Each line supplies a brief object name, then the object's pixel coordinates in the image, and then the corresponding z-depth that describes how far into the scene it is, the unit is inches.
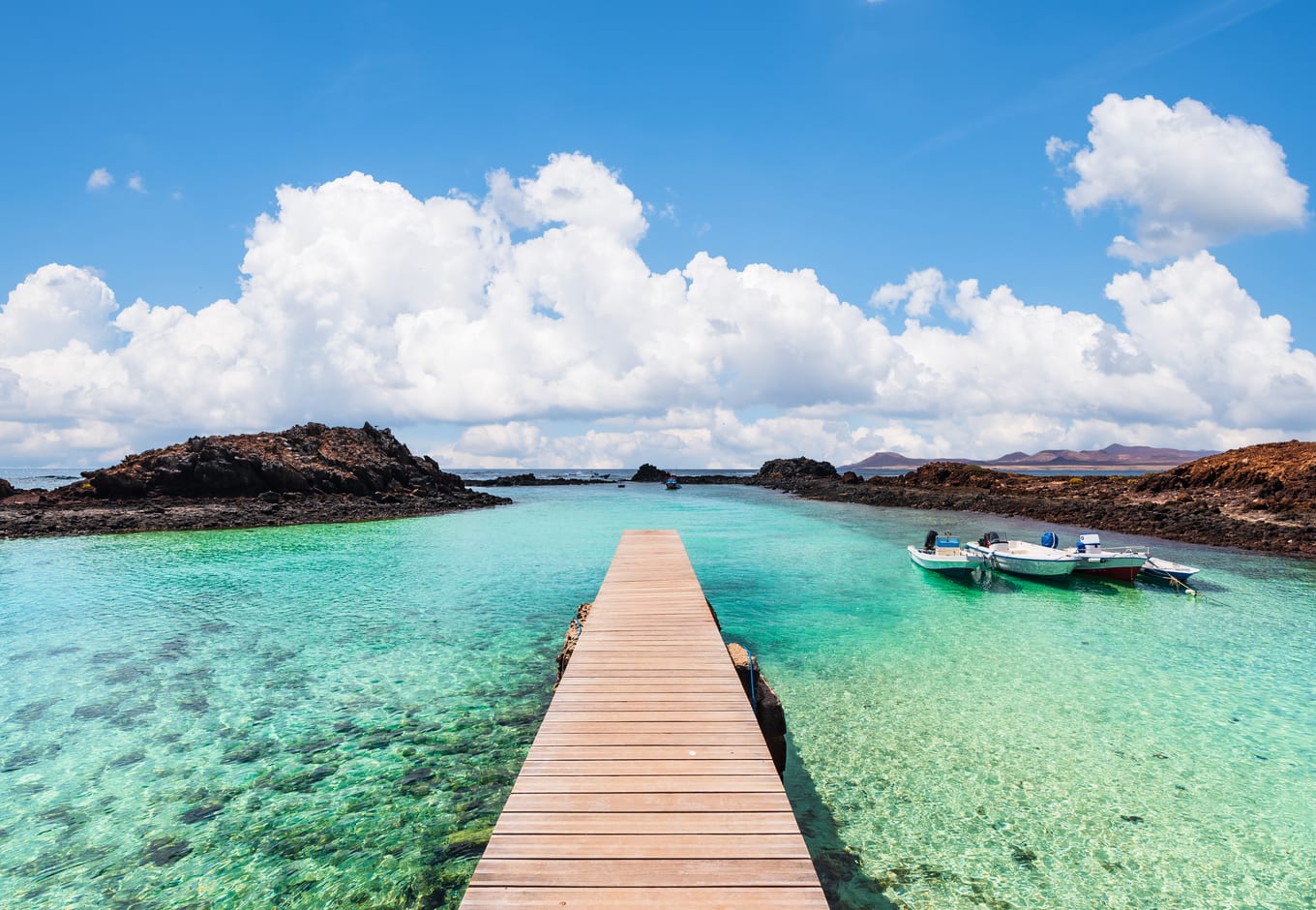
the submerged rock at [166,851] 252.8
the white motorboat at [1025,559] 784.3
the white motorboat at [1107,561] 784.9
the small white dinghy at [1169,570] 760.3
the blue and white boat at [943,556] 813.2
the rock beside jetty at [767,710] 310.3
